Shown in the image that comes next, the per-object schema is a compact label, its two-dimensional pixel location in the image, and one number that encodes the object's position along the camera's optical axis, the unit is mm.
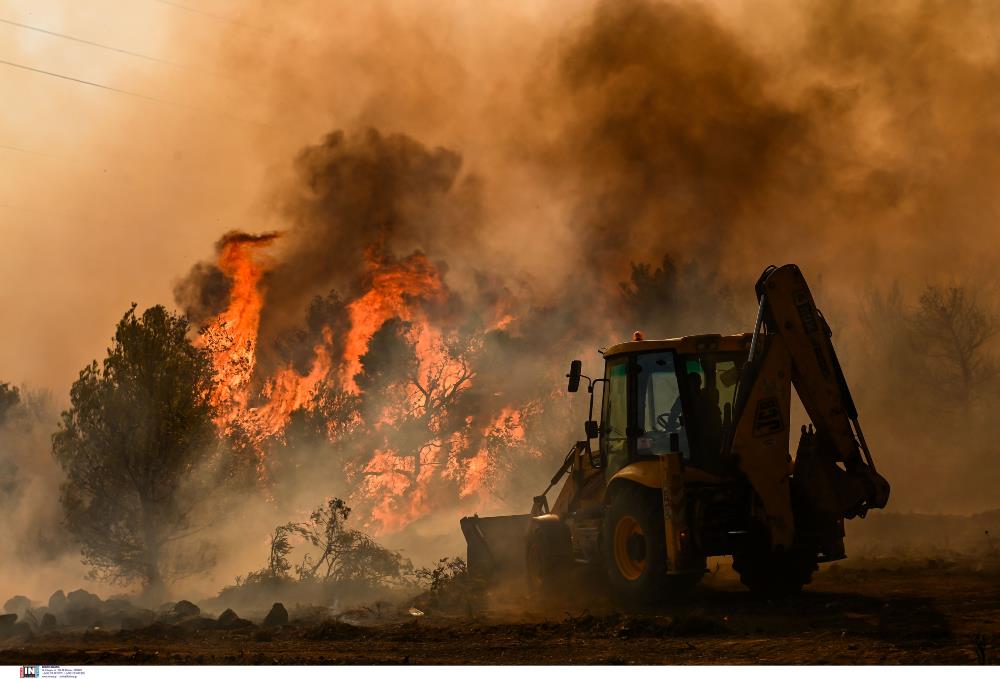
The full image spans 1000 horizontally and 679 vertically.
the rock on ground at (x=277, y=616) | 17041
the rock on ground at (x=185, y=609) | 19547
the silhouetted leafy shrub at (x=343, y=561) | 23031
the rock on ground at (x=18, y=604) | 26609
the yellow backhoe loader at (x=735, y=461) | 13125
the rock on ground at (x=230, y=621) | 16844
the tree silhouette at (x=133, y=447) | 26078
